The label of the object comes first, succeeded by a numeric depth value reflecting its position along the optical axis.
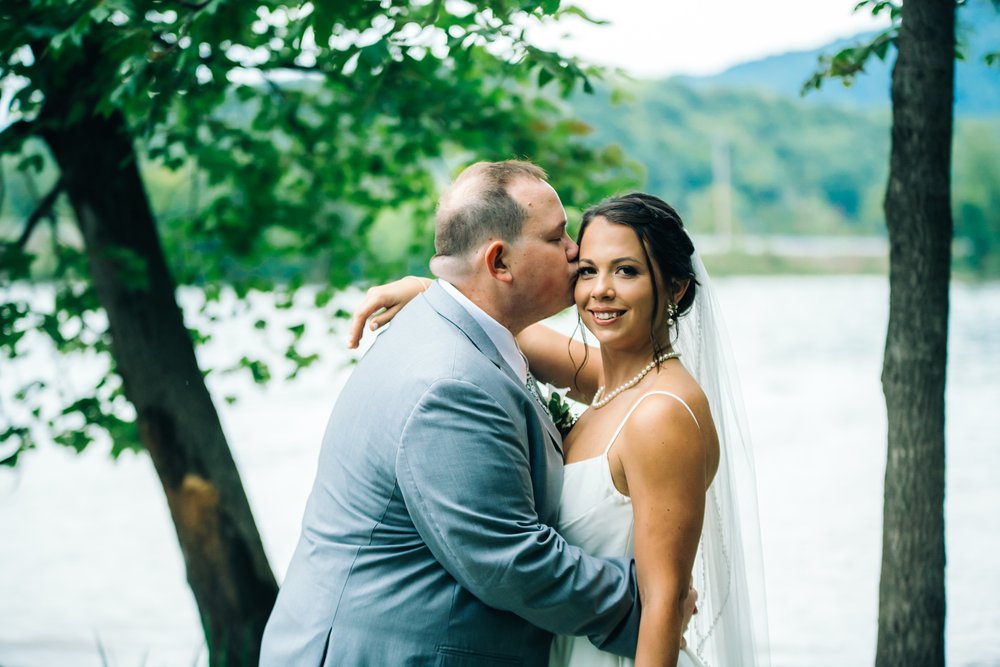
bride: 2.37
